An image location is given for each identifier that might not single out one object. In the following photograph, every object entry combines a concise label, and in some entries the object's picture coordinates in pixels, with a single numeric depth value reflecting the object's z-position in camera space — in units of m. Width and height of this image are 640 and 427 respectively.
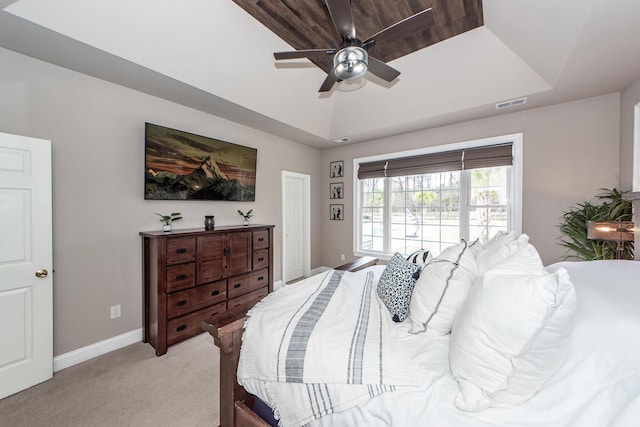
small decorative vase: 3.08
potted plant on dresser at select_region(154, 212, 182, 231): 2.69
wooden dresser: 2.44
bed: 0.81
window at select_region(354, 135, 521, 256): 3.41
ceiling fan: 1.66
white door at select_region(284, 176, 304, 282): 4.59
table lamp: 2.09
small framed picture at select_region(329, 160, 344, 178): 4.90
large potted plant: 2.40
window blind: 3.33
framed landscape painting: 2.75
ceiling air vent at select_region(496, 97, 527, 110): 2.85
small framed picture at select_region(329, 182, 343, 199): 4.94
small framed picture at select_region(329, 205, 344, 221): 4.93
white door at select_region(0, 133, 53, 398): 1.86
